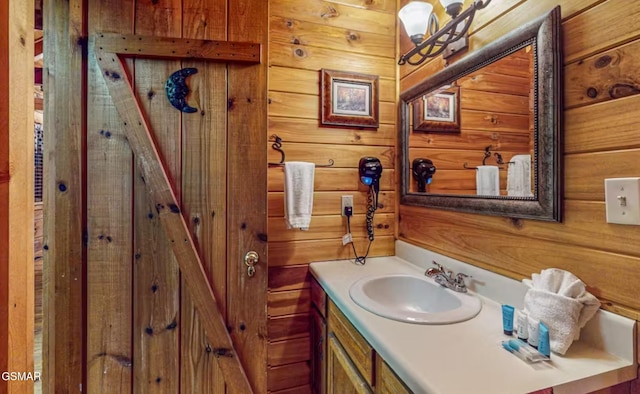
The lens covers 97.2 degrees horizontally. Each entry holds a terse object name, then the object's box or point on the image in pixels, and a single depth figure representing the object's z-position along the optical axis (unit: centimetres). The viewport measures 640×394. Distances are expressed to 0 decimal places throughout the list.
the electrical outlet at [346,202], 158
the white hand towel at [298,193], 138
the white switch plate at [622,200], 67
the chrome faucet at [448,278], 111
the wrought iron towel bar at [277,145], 147
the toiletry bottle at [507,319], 79
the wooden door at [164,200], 105
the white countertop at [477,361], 60
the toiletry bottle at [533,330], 71
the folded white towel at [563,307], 69
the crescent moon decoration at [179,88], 109
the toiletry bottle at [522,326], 74
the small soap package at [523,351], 67
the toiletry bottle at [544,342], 68
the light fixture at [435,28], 113
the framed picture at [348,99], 153
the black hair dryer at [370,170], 154
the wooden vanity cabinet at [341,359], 80
